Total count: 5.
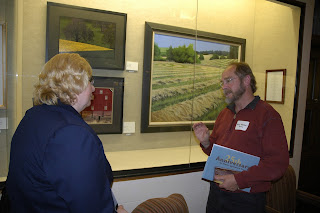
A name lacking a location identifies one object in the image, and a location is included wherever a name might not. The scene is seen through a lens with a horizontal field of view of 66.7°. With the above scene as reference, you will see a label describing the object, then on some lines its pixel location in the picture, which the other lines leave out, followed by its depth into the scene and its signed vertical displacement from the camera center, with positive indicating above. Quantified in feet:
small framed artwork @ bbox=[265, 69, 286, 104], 10.05 +0.21
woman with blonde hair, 3.03 -0.99
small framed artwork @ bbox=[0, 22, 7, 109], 5.70 +0.34
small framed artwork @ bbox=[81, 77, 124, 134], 7.02 -0.72
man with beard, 5.29 -1.21
